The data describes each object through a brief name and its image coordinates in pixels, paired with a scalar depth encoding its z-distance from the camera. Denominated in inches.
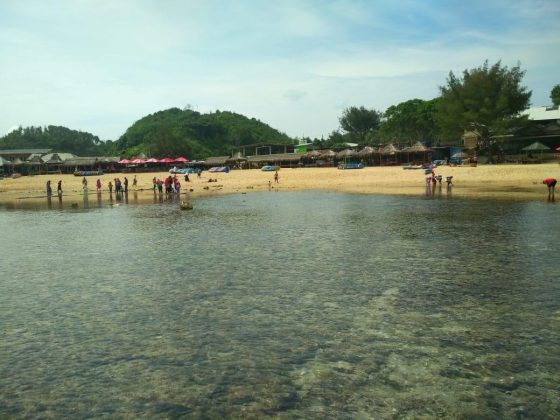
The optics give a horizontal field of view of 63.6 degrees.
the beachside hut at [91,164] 3383.4
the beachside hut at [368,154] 2755.9
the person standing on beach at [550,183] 1167.2
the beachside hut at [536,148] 2106.3
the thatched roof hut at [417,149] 2556.6
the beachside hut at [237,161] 3351.1
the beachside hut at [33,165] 3378.4
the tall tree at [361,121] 4466.0
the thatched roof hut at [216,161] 3395.7
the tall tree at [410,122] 3427.7
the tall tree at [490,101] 2081.7
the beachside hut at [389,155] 2635.6
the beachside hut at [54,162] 3449.8
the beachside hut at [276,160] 3166.8
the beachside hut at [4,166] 3244.6
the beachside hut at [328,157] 2982.3
